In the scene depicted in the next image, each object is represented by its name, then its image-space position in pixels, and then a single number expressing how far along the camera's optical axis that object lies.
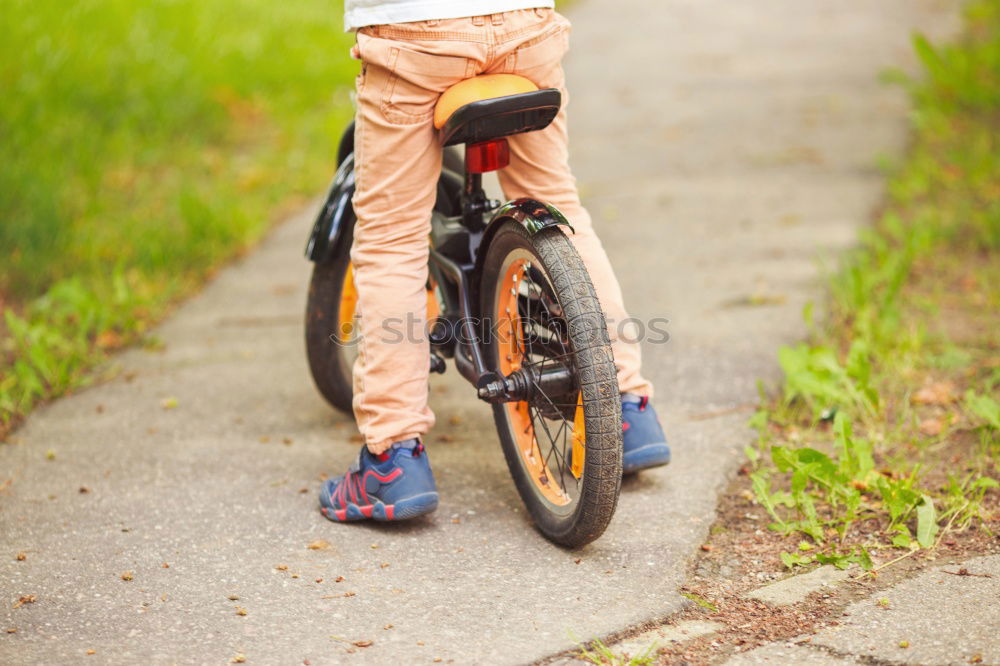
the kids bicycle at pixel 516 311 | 4.51
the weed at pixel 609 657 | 4.04
